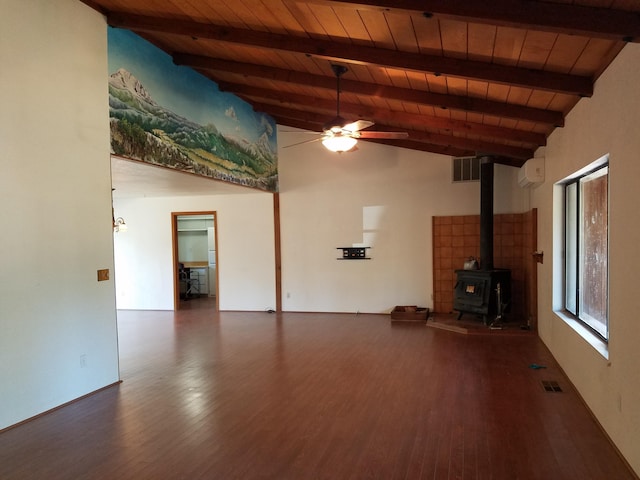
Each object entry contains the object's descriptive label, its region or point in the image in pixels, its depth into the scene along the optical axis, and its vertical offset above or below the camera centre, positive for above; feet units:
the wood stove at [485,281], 20.94 -2.83
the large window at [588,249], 11.09 -0.75
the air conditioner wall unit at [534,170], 16.75 +2.18
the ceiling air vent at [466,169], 24.03 +3.25
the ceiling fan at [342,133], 14.42 +3.42
